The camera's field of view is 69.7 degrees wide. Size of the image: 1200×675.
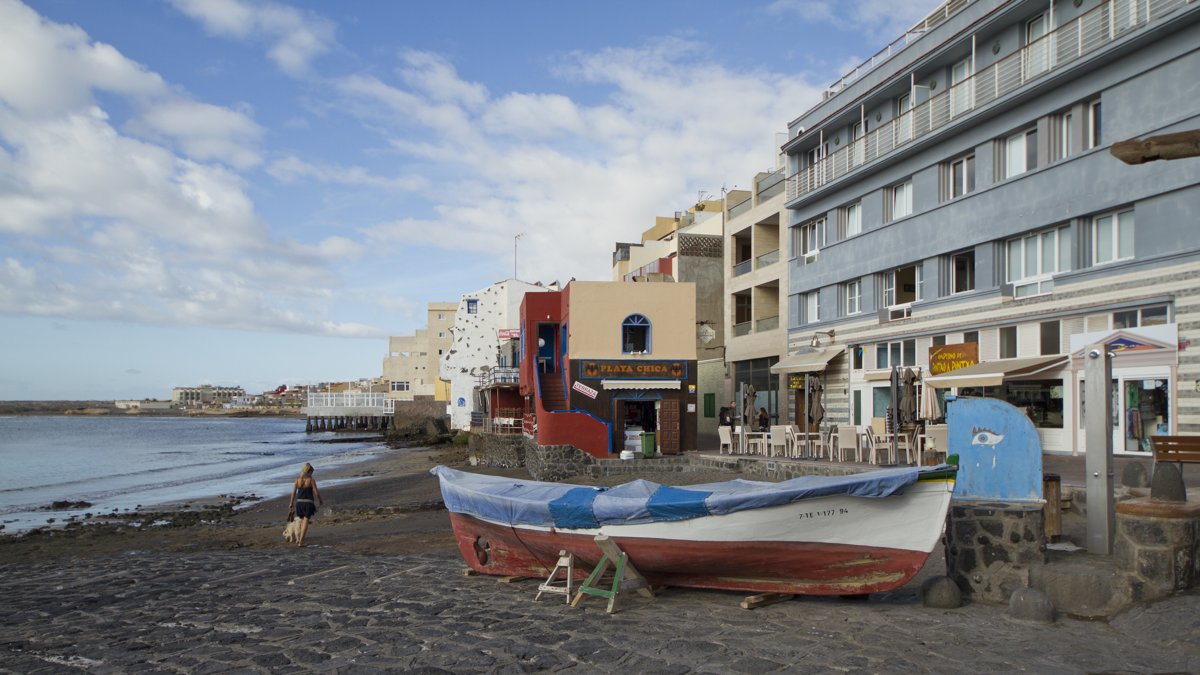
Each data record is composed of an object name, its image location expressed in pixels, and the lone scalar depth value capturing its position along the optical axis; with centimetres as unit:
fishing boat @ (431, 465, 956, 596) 817
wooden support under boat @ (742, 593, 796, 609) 866
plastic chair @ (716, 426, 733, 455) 2386
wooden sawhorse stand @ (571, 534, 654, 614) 901
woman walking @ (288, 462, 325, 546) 1584
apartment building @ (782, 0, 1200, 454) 1664
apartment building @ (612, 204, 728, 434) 3903
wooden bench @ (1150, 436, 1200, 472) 1031
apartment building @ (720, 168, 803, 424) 3189
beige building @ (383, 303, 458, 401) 8244
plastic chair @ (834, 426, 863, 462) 1930
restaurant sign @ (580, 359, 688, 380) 2588
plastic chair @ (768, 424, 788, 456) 2230
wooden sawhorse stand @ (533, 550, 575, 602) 938
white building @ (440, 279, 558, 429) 5194
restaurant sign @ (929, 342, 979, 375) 2178
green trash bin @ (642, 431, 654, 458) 2498
